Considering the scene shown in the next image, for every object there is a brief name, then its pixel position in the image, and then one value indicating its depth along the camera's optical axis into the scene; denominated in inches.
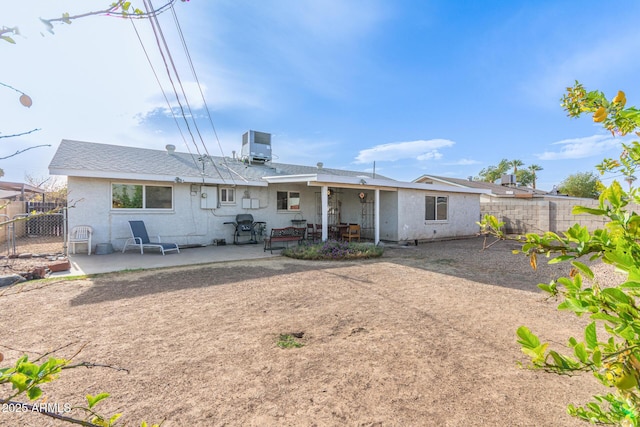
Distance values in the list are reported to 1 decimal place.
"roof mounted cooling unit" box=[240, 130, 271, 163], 614.3
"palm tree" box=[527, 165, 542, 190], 1536.7
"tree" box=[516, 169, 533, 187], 1560.0
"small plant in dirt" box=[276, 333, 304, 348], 135.4
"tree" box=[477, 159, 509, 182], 1590.8
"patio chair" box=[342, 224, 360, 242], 483.5
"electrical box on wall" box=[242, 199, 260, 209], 508.1
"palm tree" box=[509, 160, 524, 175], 1544.5
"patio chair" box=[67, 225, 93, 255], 371.3
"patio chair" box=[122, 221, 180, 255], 380.7
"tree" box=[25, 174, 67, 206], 641.2
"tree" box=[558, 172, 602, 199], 1211.2
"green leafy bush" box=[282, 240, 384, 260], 364.5
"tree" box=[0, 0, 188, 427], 30.7
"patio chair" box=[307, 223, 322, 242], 501.4
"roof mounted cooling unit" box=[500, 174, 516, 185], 1007.6
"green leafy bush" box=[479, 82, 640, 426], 32.8
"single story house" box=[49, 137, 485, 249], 393.4
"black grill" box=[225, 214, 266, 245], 488.4
